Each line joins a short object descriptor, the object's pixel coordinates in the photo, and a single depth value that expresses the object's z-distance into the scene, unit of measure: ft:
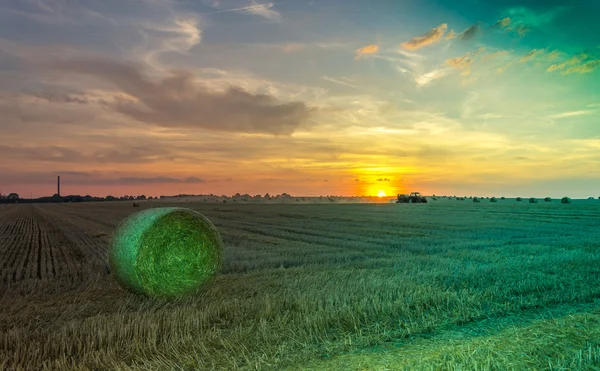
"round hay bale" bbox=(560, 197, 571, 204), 203.33
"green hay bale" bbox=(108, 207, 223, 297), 29.17
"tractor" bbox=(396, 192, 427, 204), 207.31
